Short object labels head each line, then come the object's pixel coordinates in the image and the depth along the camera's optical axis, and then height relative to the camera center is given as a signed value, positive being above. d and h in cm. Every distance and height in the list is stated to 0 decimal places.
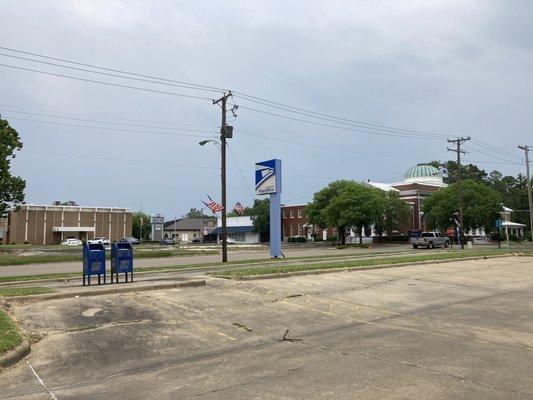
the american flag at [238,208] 7862 +505
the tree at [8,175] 4825 +613
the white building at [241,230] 10794 +228
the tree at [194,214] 19412 +1014
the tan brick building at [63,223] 9806 +359
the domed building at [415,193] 8556 +772
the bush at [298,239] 9428 +24
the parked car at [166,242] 8504 -10
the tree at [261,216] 10225 +483
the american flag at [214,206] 5850 +391
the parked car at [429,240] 5722 +3
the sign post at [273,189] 3219 +327
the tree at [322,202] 7690 +582
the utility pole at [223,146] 3128 +565
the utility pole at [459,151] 5694 +965
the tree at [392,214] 7550 +381
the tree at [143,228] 13262 +354
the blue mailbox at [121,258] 1582 -49
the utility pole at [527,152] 6561 +1095
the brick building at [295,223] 10156 +345
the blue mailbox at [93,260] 1522 -53
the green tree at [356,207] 6906 +442
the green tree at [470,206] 6994 +458
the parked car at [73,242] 8418 -5
